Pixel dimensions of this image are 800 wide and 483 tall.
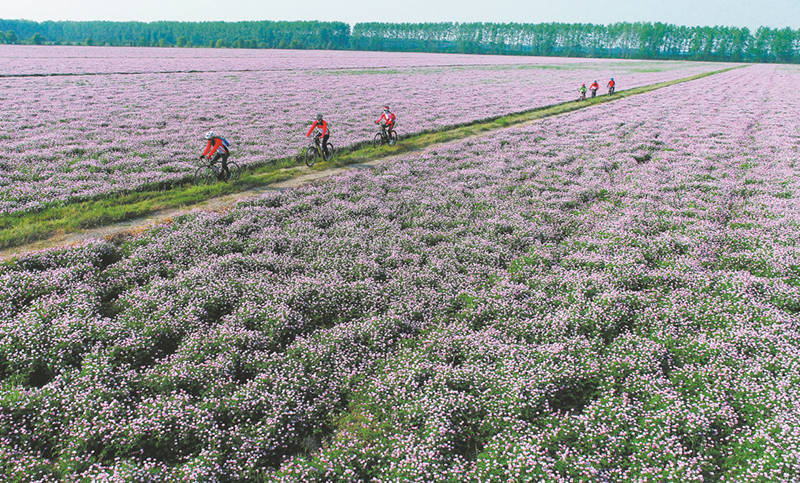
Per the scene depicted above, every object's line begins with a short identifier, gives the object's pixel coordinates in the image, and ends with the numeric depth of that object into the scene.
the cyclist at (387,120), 25.80
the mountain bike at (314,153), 22.05
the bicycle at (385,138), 26.67
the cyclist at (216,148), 17.22
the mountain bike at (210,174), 18.11
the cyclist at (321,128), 21.69
